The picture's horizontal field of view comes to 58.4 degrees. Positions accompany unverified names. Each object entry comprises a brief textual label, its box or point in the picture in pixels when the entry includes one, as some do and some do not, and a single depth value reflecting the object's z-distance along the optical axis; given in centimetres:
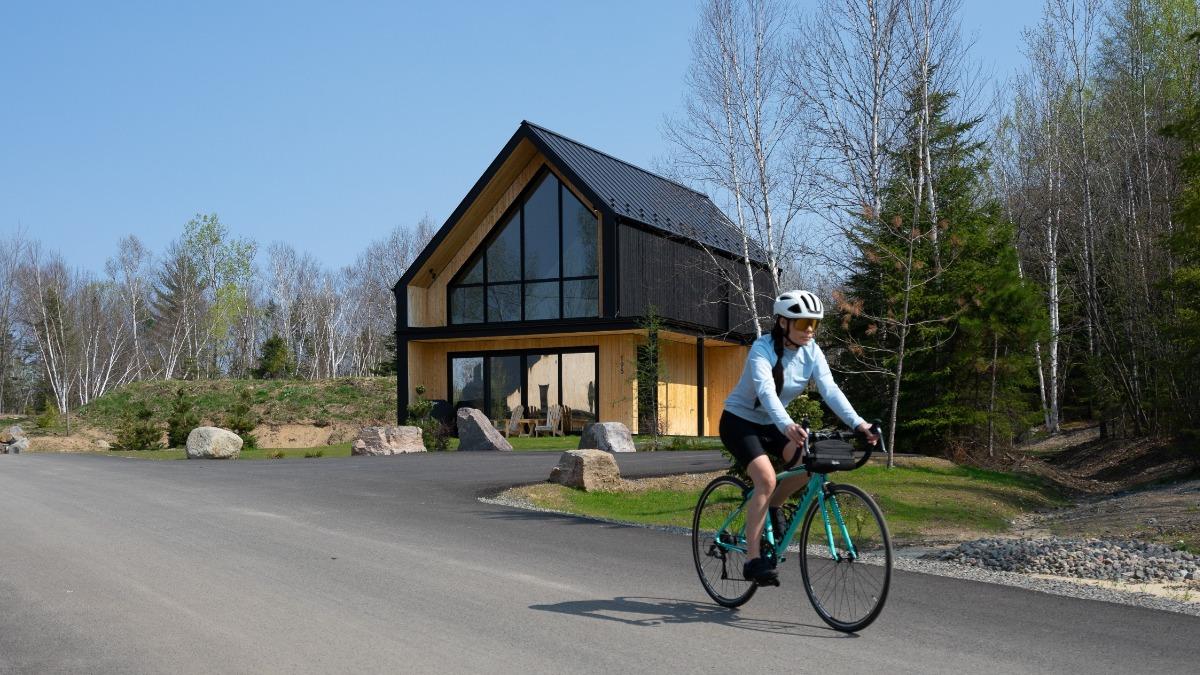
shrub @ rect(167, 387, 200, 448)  3139
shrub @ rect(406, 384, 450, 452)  2623
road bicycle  586
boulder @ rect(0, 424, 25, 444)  3616
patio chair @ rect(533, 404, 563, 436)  3136
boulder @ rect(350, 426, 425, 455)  2428
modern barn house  3083
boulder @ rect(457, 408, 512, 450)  2516
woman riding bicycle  620
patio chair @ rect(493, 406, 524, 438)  3164
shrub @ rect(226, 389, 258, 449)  2912
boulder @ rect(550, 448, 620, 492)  1534
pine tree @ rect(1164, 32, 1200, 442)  1842
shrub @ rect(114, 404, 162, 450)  2995
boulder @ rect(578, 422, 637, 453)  2406
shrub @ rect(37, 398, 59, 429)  4291
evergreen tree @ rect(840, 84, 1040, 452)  2086
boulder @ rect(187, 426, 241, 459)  2380
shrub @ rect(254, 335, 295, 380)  5362
